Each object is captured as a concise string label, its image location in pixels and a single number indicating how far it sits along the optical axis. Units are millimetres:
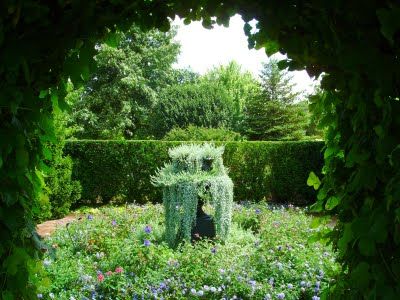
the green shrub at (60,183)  8273
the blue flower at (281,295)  3713
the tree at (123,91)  23594
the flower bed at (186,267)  3969
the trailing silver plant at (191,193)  5664
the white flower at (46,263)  4189
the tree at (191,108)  22375
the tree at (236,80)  35469
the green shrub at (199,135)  15461
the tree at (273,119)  23969
